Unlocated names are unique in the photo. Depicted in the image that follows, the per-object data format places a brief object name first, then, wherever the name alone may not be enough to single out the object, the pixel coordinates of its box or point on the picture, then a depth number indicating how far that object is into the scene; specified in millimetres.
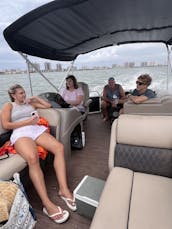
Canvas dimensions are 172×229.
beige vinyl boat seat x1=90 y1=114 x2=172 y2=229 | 980
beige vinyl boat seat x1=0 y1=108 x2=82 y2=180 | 2227
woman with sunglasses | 2793
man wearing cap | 4004
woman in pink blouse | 3514
